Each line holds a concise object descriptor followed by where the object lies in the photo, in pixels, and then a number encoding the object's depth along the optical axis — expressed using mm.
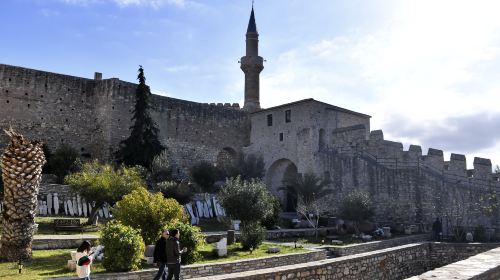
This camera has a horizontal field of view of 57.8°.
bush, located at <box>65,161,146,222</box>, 16203
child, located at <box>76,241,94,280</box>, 7536
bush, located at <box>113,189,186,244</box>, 12094
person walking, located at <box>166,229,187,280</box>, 8359
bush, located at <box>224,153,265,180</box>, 29281
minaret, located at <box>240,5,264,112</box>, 38312
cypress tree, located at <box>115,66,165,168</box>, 26938
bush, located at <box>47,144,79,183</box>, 23719
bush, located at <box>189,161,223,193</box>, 27156
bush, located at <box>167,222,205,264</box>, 10773
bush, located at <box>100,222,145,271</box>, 9195
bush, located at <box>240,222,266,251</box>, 13555
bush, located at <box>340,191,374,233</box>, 19703
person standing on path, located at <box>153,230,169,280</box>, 8594
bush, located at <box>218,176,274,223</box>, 16375
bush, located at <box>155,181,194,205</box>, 20078
